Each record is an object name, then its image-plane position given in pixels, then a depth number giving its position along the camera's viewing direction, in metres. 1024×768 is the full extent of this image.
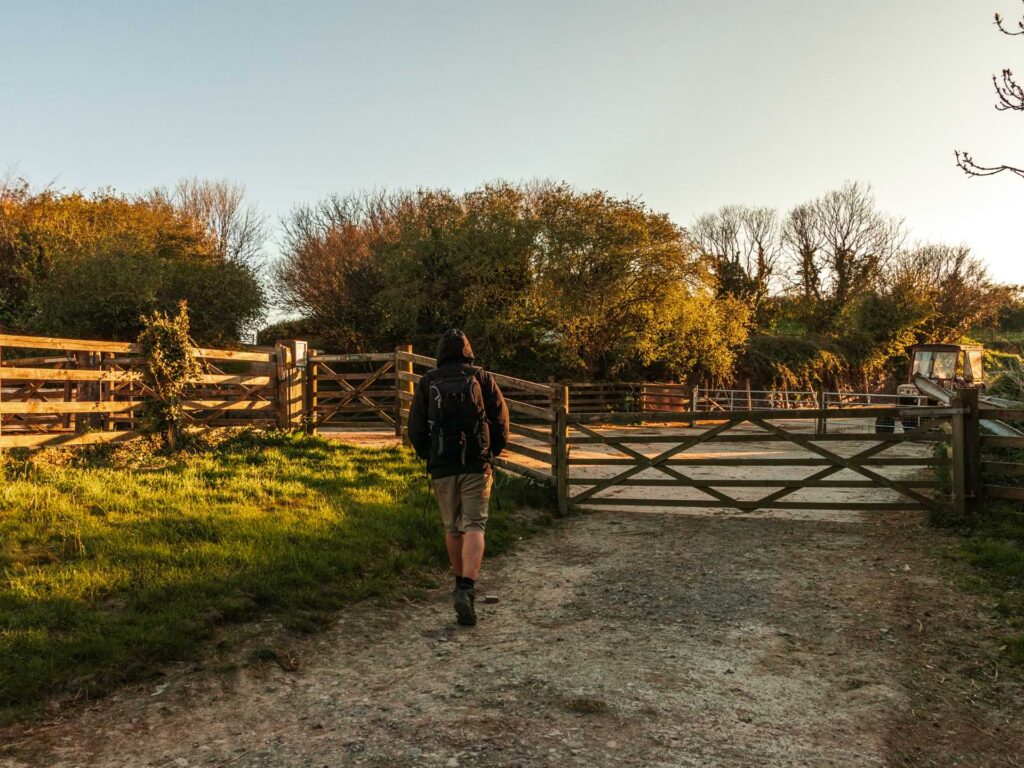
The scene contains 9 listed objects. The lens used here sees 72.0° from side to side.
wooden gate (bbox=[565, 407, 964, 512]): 7.58
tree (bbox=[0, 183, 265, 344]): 20.12
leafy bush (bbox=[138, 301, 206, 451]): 10.10
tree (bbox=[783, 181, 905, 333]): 38.19
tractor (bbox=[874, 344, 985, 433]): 18.58
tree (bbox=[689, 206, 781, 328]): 40.41
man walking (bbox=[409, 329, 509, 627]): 5.20
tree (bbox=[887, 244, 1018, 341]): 36.44
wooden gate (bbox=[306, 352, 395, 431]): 13.85
